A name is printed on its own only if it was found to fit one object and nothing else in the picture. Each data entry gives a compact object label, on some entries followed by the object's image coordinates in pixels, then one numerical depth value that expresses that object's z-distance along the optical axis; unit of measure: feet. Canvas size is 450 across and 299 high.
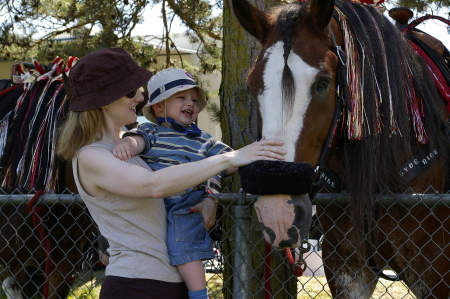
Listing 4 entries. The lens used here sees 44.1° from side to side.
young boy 7.26
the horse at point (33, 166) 12.01
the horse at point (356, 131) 7.06
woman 6.63
